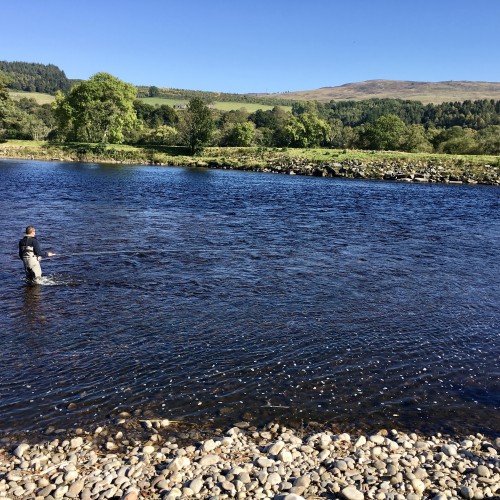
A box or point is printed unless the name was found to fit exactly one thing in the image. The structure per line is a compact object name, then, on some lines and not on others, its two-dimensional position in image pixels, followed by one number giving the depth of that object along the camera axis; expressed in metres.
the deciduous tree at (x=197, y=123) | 96.19
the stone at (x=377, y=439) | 9.04
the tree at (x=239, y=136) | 113.36
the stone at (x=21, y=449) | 8.29
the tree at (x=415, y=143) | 98.81
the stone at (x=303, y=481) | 7.54
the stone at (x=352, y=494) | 7.19
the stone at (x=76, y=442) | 8.68
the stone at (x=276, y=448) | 8.48
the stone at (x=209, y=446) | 8.55
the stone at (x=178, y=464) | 7.88
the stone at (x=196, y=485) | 7.35
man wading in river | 17.39
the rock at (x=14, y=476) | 7.56
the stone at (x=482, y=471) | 8.01
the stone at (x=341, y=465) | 8.02
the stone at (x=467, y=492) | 7.45
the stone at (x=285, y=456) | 8.26
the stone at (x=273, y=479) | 7.59
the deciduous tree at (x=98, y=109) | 99.81
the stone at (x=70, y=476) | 7.57
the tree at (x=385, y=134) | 103.92
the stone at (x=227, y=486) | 7.41
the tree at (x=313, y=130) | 118.12
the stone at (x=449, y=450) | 8.65
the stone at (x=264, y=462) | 8.02
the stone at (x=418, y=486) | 7.54
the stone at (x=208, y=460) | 8.08
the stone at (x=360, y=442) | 8.91
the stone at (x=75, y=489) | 7.27
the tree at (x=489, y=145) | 89.19
